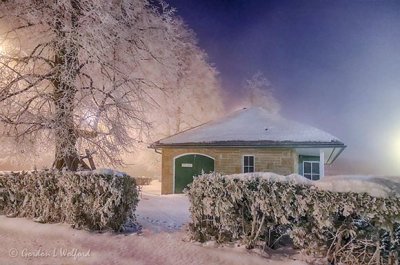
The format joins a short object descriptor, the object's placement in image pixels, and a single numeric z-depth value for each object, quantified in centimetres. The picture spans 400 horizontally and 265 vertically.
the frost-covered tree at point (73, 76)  979
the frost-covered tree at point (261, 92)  3192
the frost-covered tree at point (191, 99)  2562
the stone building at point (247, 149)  1492
